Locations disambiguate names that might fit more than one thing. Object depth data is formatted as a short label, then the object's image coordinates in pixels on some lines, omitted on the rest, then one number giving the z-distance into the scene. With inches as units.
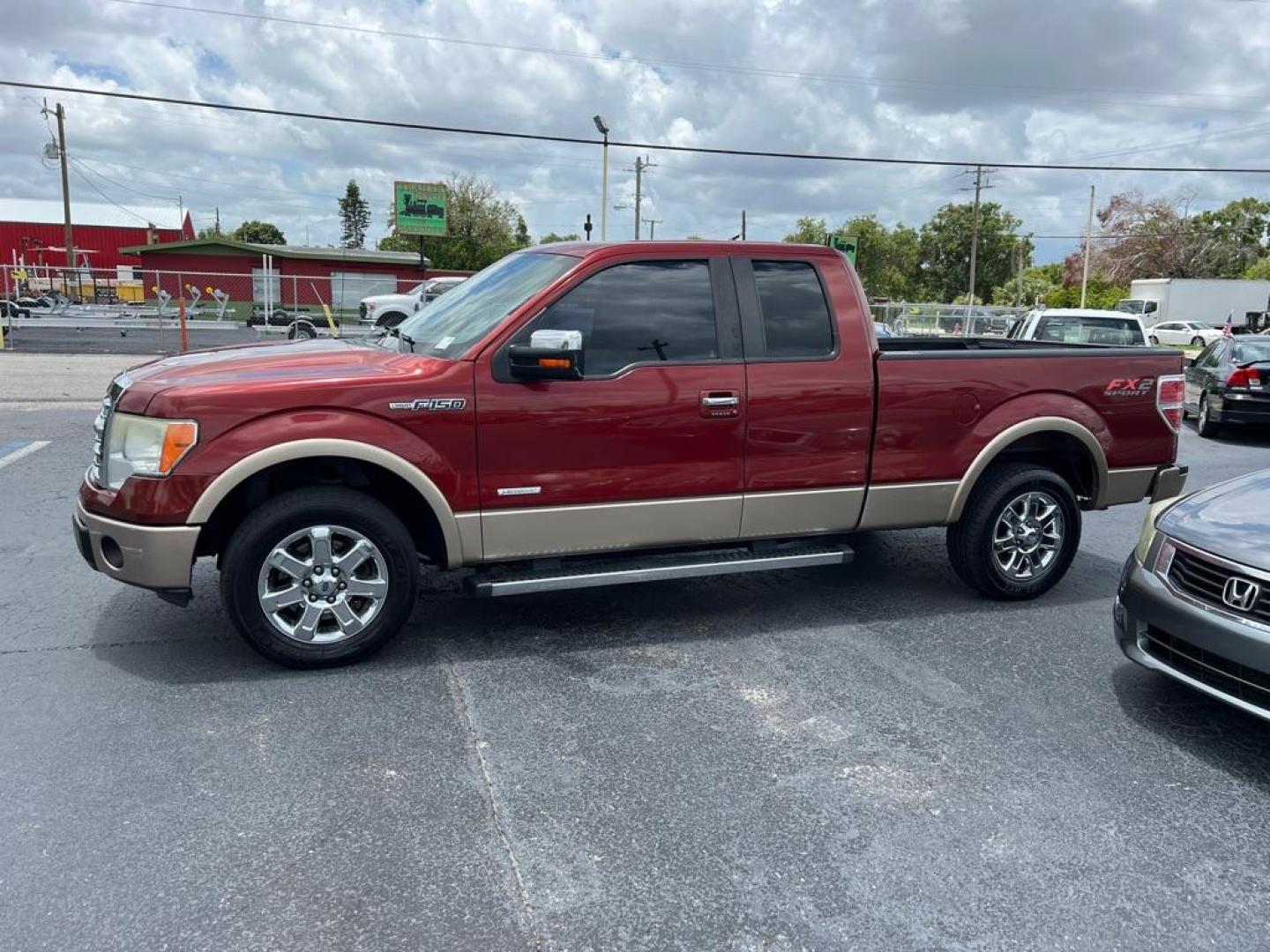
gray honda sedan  149.2
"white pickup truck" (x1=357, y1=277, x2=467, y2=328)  1009.5
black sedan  527.5
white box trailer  1856.5
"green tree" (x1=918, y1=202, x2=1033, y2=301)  3284.9
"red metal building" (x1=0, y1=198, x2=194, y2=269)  2444.6
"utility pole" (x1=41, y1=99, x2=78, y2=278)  2004.2
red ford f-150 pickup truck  170.7
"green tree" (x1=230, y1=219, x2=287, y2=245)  4286.4
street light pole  1308.4
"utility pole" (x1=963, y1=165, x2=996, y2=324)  2669.8
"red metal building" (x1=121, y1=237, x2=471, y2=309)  1716.3
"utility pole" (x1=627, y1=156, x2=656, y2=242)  2522.1
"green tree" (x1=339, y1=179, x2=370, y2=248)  4672.7
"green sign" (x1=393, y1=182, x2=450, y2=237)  2198.6
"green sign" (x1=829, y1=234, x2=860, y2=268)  754.8
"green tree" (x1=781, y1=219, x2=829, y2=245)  3575.3
